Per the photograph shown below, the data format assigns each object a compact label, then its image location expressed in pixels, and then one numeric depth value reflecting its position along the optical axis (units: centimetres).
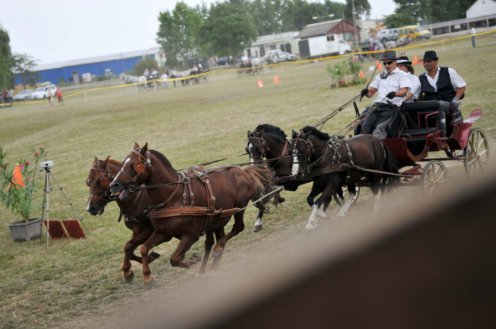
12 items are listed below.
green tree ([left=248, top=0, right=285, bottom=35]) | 15538
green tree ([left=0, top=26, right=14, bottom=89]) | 6881
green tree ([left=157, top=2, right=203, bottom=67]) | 11694
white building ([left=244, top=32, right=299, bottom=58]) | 10794
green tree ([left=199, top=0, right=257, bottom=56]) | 10088
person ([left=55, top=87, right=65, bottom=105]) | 5457
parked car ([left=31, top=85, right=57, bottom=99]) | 7369
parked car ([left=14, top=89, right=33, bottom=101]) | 7575
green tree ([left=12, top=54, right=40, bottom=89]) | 10325
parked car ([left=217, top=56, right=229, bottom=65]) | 10288
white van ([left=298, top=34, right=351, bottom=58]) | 7634
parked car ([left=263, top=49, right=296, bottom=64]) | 7788
